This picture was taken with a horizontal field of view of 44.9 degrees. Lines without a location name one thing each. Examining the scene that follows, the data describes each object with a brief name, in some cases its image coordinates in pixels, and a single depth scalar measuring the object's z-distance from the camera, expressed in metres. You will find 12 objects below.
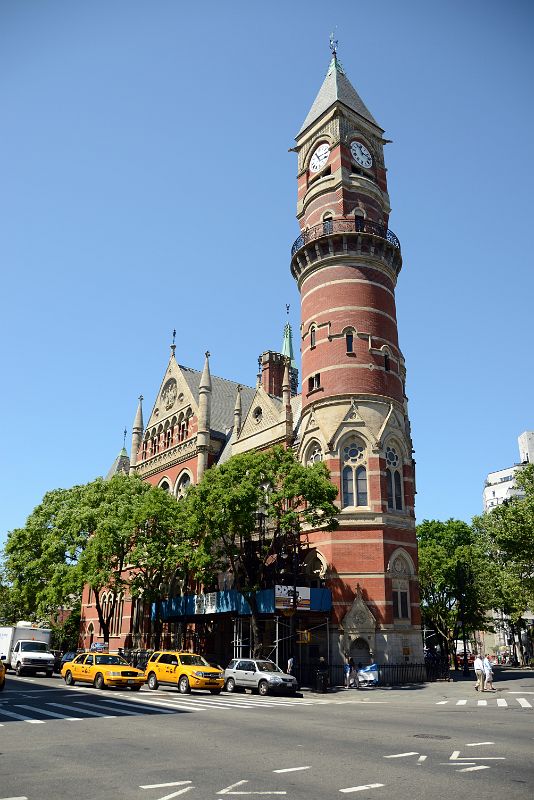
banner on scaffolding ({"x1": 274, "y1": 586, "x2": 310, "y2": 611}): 31.14
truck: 36.44
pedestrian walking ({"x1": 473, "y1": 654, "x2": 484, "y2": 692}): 29.48
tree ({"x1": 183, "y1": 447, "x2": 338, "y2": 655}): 31.94
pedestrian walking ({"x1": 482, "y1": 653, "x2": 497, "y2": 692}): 29.46
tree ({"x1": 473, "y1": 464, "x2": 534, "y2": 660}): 38.22
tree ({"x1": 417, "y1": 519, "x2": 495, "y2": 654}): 53.28
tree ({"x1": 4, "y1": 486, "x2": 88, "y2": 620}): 44.12
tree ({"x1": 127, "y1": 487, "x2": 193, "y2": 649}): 37.81
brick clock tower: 34.41
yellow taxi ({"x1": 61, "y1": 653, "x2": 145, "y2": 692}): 25.75
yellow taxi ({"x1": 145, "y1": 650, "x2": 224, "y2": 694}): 26.34
